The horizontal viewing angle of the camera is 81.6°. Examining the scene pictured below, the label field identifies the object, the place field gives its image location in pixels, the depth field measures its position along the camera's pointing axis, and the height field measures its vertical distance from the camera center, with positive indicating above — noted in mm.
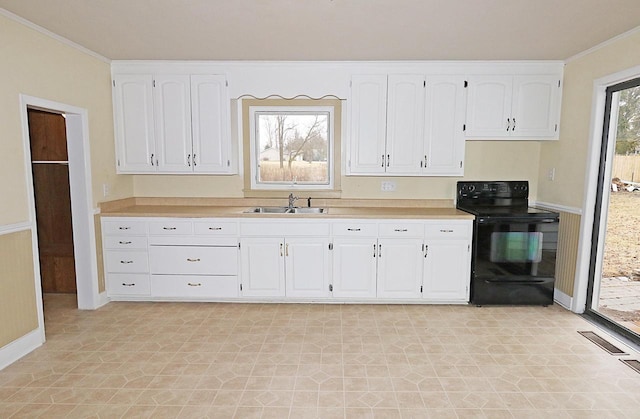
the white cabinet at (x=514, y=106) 3682 +666
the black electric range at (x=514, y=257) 3516 -801
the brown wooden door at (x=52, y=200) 3752 -333
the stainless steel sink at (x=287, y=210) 3998 -427
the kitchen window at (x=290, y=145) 4055 +284
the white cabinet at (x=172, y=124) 3760 +467
